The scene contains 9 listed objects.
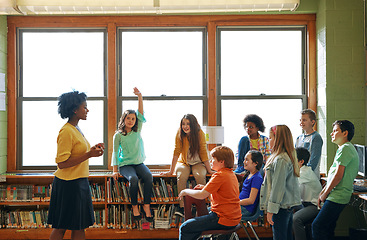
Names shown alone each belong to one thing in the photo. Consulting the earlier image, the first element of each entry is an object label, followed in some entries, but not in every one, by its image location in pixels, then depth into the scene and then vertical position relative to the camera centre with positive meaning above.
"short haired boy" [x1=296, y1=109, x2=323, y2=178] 4.33 -0.21
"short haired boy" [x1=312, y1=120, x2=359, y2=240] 3.69 -0.65
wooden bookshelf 4.98 -1.35
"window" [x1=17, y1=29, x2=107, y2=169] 5.46 +0.55
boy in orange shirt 3.29 -0.67
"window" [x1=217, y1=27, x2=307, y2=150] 5.48 +0.62
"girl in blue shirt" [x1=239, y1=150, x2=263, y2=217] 3.73 -0.60
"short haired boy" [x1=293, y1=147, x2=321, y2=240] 3.91 -0.74
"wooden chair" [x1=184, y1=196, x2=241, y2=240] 3.49 -0.74
